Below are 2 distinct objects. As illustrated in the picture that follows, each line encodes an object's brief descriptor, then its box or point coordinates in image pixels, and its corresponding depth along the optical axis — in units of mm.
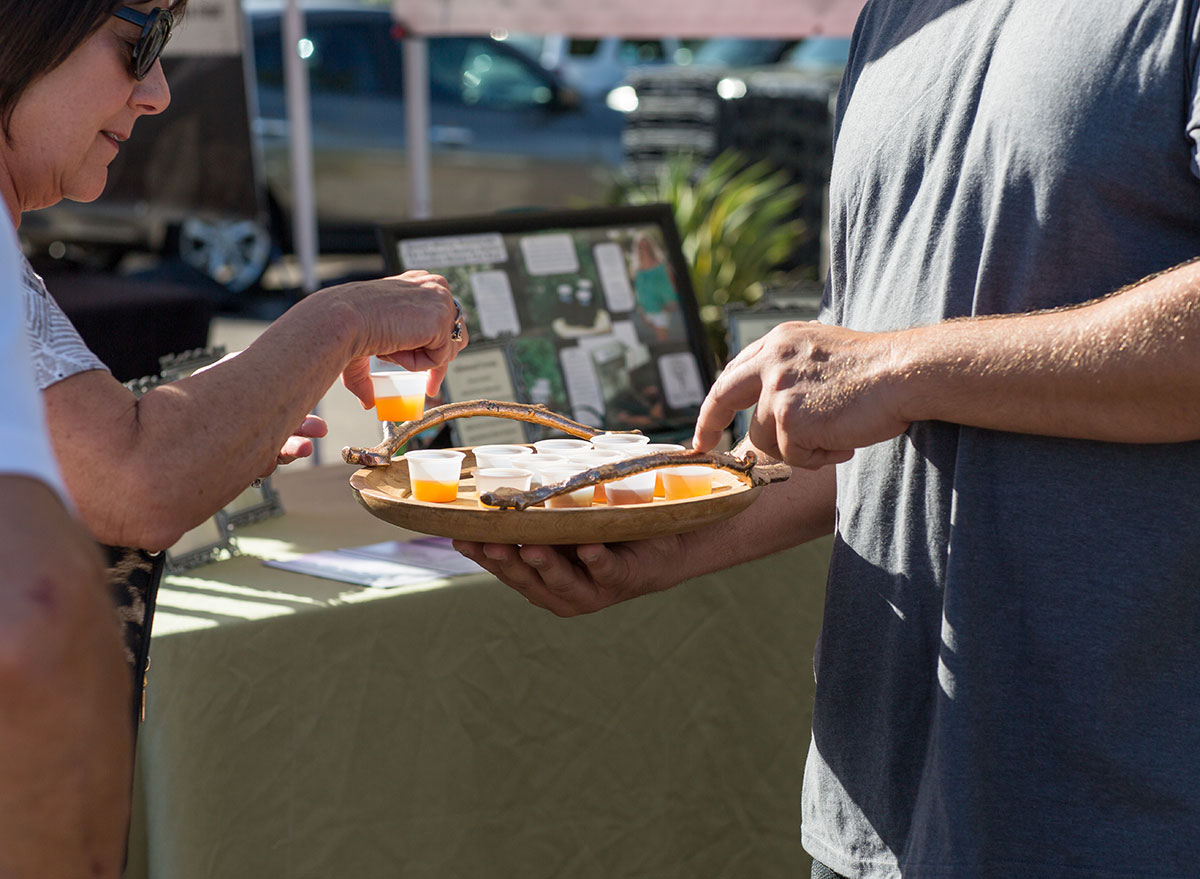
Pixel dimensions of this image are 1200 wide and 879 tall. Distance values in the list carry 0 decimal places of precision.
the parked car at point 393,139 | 8273
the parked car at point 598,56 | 9711
